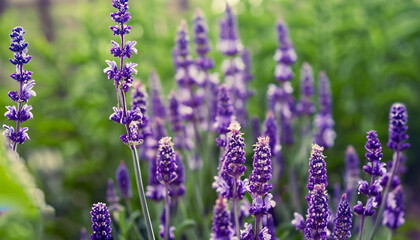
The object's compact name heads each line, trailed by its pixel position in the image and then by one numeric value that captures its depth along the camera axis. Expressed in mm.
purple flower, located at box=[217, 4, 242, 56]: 1186
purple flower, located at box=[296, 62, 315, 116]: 1153
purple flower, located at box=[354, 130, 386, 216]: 786
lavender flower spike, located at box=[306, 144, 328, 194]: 757
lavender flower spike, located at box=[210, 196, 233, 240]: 735
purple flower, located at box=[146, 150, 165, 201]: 937
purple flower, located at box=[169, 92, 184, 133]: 1063
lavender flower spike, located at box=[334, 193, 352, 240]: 766
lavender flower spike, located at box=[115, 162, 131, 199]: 952
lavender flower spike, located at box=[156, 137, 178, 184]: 777
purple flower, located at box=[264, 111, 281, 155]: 960
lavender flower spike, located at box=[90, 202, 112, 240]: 746
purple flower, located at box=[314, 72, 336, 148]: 1114
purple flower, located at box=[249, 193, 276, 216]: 771
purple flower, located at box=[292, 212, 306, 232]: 843
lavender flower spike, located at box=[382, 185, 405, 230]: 890
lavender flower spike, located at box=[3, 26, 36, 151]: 746
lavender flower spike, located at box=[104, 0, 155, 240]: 761
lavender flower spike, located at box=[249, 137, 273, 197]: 749
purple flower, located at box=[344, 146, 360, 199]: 1004
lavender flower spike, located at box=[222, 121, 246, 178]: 751
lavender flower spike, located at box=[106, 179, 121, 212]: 946
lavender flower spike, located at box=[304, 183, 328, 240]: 744
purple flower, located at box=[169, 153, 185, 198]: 918
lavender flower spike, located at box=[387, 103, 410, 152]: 807
